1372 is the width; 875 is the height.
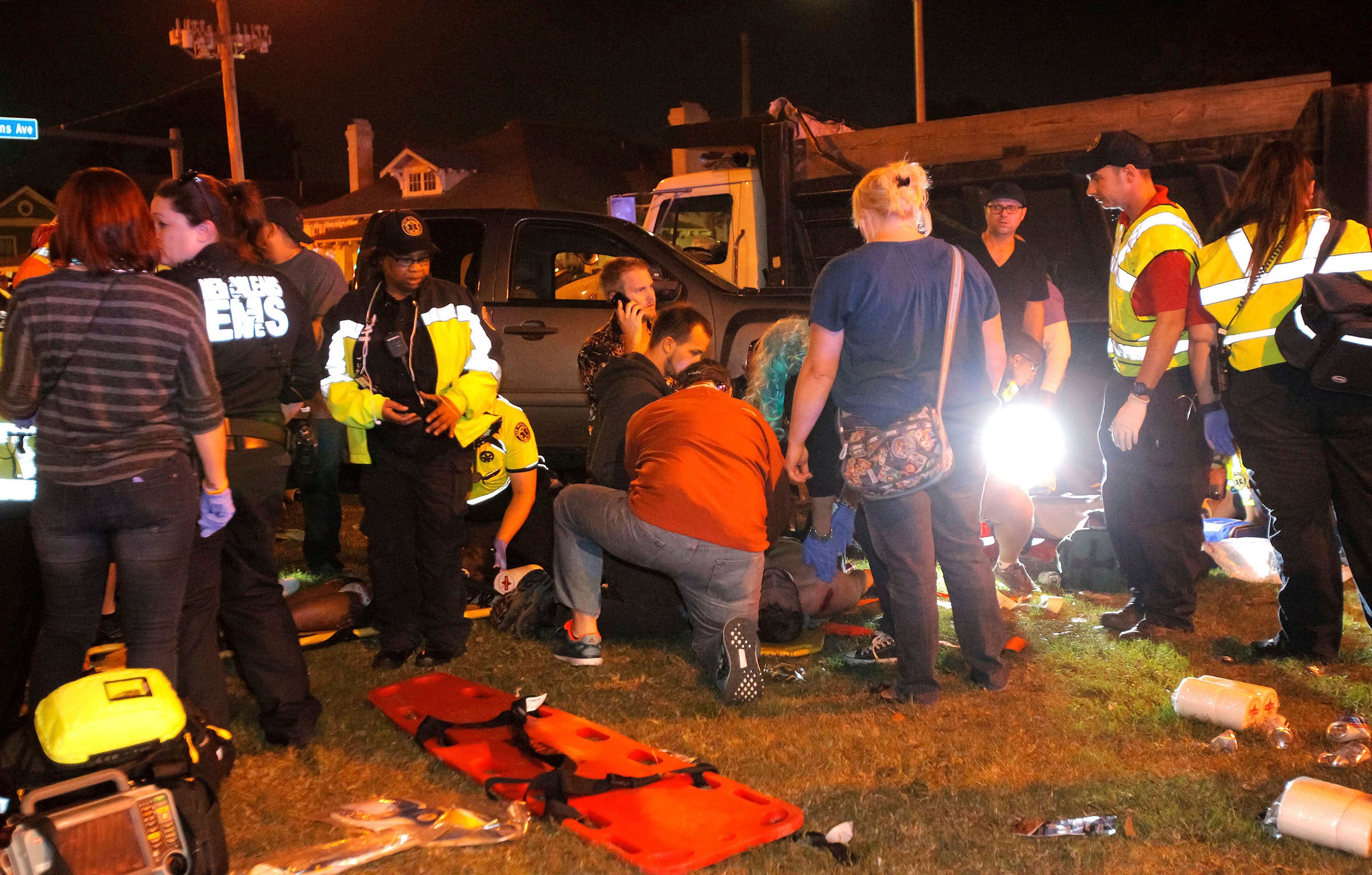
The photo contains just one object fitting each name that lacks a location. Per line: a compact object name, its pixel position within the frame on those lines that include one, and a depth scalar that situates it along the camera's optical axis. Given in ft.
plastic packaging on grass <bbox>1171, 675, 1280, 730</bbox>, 12.16
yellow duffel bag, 8.94
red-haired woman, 9.84
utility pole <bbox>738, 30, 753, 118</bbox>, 105.70
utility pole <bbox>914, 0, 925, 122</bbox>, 80.69
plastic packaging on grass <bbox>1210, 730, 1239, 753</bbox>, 11.75
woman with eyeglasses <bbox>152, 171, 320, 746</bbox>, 12.02
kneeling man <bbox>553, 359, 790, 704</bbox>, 14.11
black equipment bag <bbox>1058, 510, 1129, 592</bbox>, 19.02
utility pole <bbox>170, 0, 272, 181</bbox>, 76.23
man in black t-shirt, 19.66
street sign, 52.70
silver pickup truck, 23.43
